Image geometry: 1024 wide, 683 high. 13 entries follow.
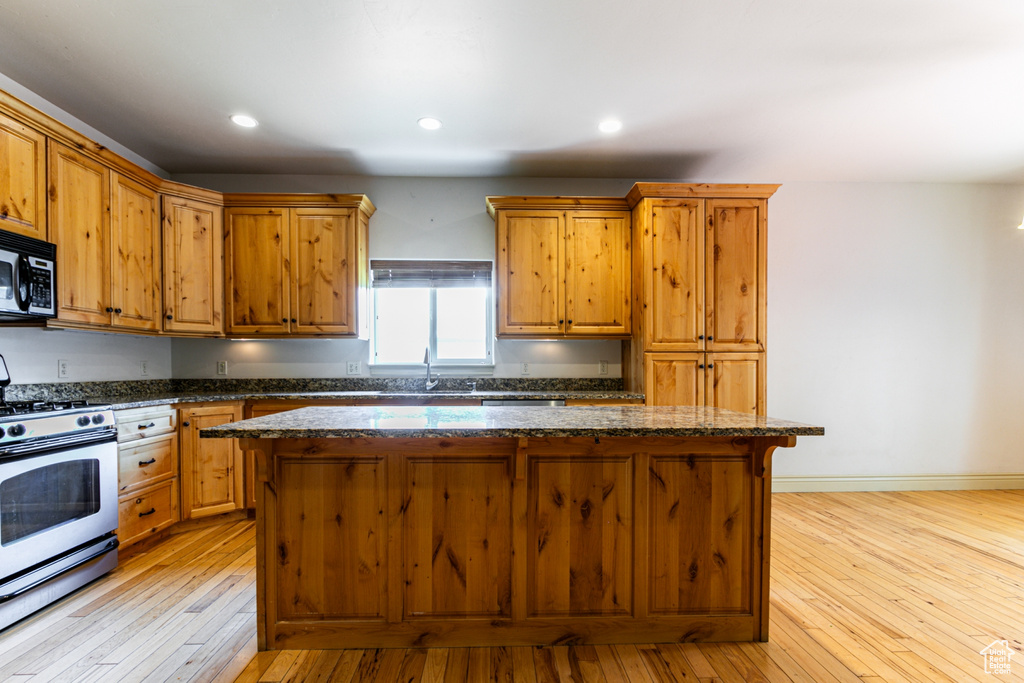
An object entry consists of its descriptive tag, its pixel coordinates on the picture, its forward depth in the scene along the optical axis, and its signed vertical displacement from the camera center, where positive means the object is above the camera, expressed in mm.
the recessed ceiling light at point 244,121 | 3030 +1450
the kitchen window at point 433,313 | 4133 +228
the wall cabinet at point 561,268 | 3768 +570
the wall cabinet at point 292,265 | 3656 +583
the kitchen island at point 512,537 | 1848 -813
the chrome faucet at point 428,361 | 3829 -190
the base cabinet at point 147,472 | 2689 -825
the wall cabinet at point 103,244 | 2590 +588
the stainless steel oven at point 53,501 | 2033 -791
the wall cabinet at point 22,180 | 2279 +815
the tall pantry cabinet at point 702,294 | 3533 +333
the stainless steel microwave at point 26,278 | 2242 +310
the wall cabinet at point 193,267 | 3396 +542
